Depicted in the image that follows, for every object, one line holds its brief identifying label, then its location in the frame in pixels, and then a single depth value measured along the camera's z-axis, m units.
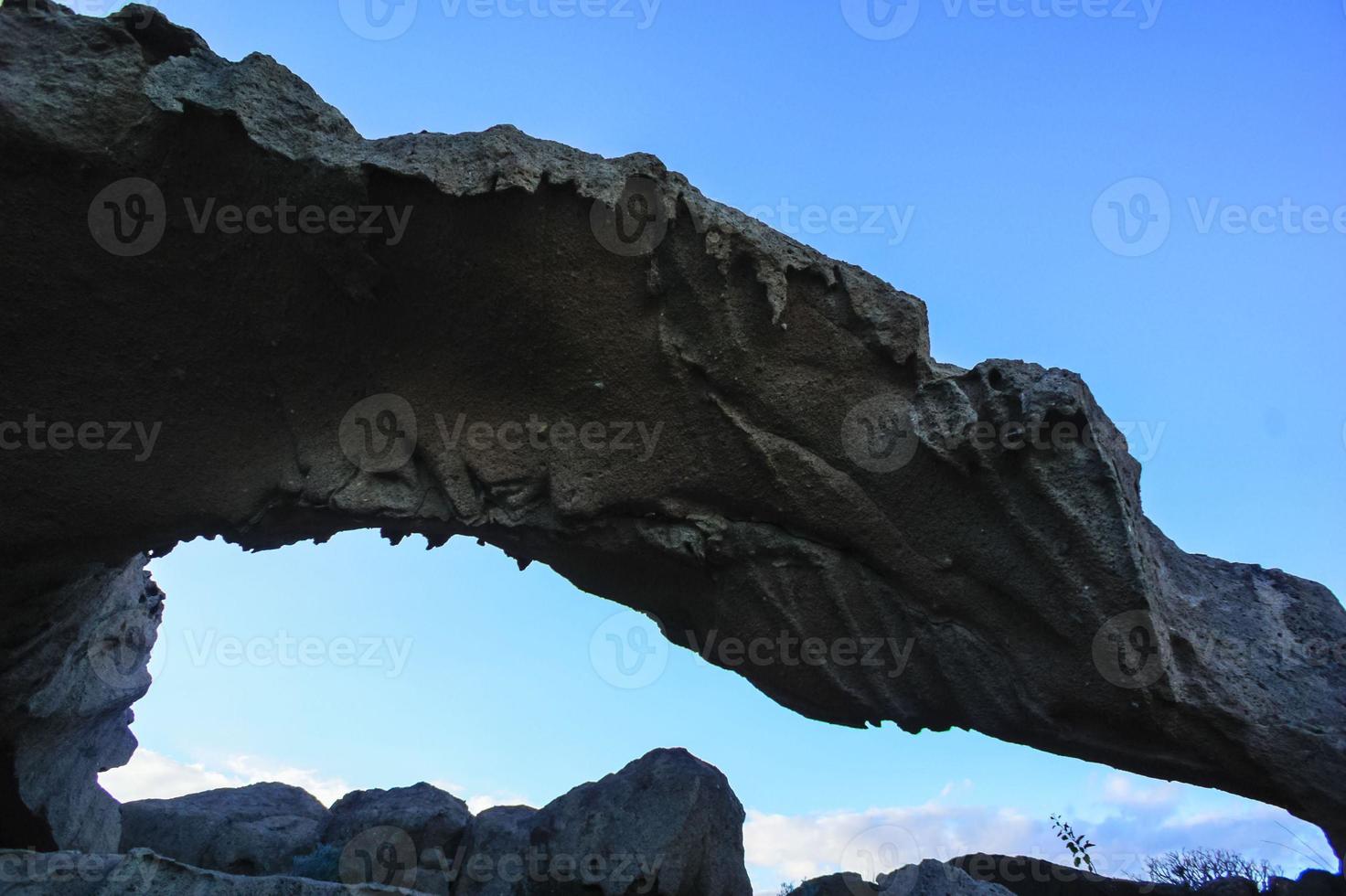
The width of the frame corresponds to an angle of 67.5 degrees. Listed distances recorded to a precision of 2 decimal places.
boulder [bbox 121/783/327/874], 6.12
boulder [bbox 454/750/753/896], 5.10
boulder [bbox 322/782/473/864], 6.11
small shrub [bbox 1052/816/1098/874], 5.43
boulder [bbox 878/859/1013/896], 4.14
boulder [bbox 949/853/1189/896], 4.95
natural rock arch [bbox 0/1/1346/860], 4.35
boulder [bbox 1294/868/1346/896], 4.52
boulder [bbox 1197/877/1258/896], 4.88
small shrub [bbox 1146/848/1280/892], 5.23
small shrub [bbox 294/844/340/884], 5.60
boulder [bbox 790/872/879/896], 4.93
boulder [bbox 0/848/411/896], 3.69
